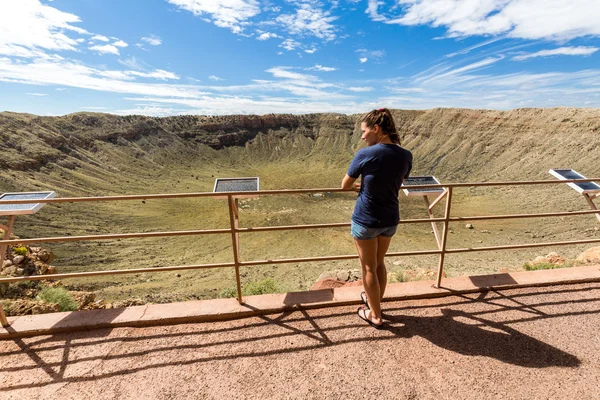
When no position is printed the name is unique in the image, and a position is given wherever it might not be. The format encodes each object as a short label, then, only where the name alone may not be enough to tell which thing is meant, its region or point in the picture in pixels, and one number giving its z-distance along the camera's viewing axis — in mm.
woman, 2461
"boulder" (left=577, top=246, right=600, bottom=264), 6831
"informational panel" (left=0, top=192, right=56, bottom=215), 2939
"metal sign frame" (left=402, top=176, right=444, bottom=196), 3474
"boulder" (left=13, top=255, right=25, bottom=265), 10688
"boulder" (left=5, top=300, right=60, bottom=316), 3947
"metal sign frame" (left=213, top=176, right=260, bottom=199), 3126
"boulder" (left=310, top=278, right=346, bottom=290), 4902
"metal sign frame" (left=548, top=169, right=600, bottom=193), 3789
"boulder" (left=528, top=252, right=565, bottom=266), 8103
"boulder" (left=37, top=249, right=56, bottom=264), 13498
